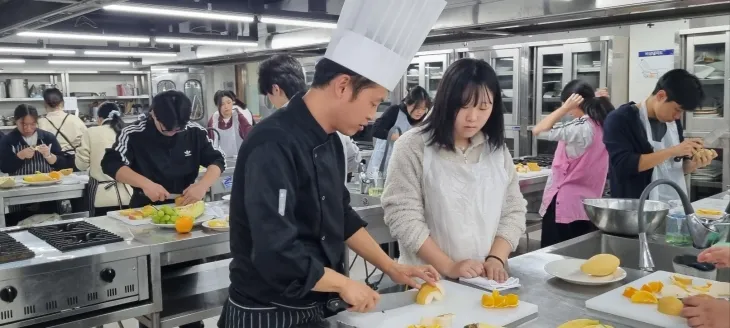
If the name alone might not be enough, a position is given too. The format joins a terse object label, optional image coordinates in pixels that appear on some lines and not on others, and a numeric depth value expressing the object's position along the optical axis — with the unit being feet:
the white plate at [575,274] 5.67
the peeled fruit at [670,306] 4.66
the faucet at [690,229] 6.29
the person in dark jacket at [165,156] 9.70
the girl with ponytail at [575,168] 11.11
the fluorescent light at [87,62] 31.86
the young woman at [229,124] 21.34
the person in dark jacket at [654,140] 9.10
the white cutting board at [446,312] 4.68
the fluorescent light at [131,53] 26.89
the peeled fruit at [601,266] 5.75
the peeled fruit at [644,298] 4.96
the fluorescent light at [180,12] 15.33
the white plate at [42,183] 15.75
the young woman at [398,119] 17.54
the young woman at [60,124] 20.02
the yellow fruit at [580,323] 4.43
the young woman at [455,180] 6.09
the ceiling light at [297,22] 17.49
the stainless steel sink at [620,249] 7.37
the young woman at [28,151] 17.33
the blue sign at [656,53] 18.67
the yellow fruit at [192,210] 9.19
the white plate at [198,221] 8.79
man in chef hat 4.40
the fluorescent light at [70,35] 20.08
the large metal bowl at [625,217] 7.33
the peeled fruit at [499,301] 4.93
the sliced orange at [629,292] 5.11
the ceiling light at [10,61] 29.98
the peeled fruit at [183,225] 8.52
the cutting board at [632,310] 4.60
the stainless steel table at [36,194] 15.07
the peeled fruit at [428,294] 5.09
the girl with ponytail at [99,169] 13.61
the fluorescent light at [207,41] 22.66
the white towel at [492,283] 5.59
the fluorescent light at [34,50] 26.84
